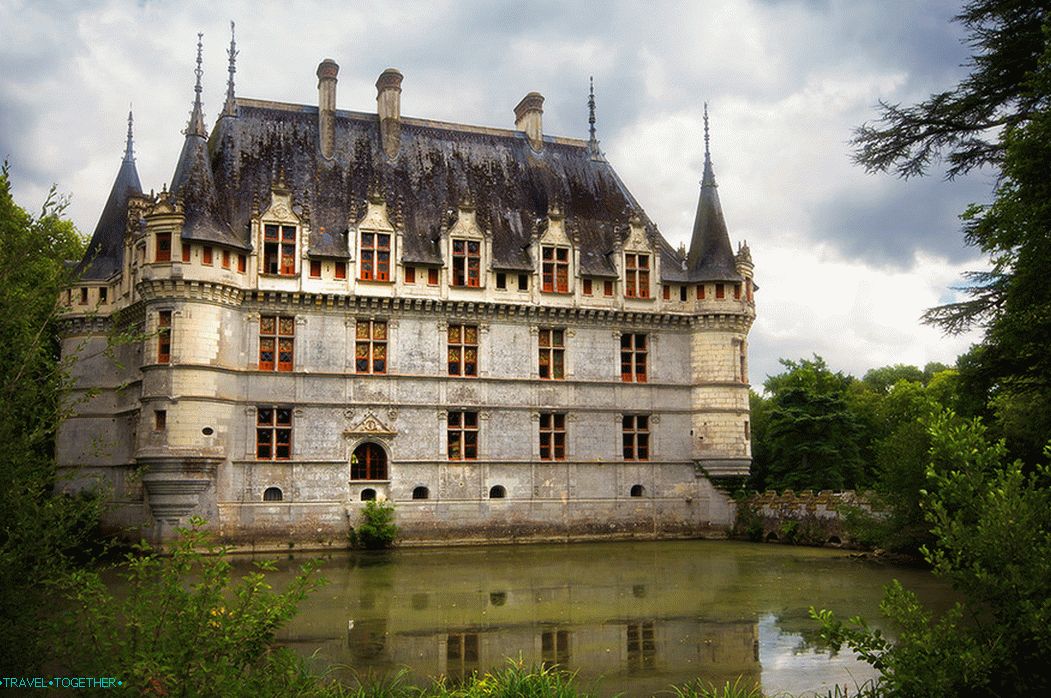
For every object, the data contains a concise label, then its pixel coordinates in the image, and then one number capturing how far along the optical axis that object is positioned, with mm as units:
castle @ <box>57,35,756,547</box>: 28000
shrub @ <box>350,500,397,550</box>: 28922
